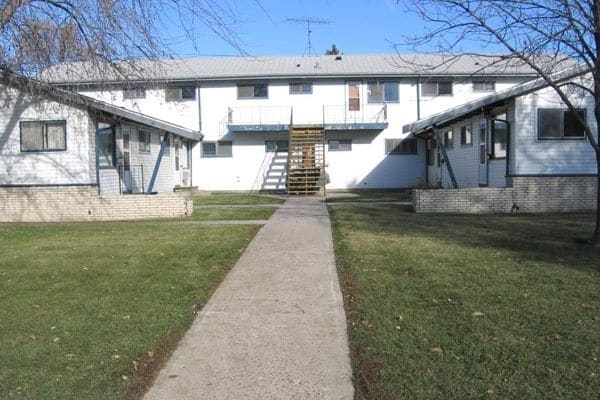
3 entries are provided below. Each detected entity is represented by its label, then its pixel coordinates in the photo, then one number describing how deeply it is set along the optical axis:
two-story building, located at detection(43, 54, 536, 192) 28.56
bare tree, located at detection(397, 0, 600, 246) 8.42
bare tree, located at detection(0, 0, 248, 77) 7.69
